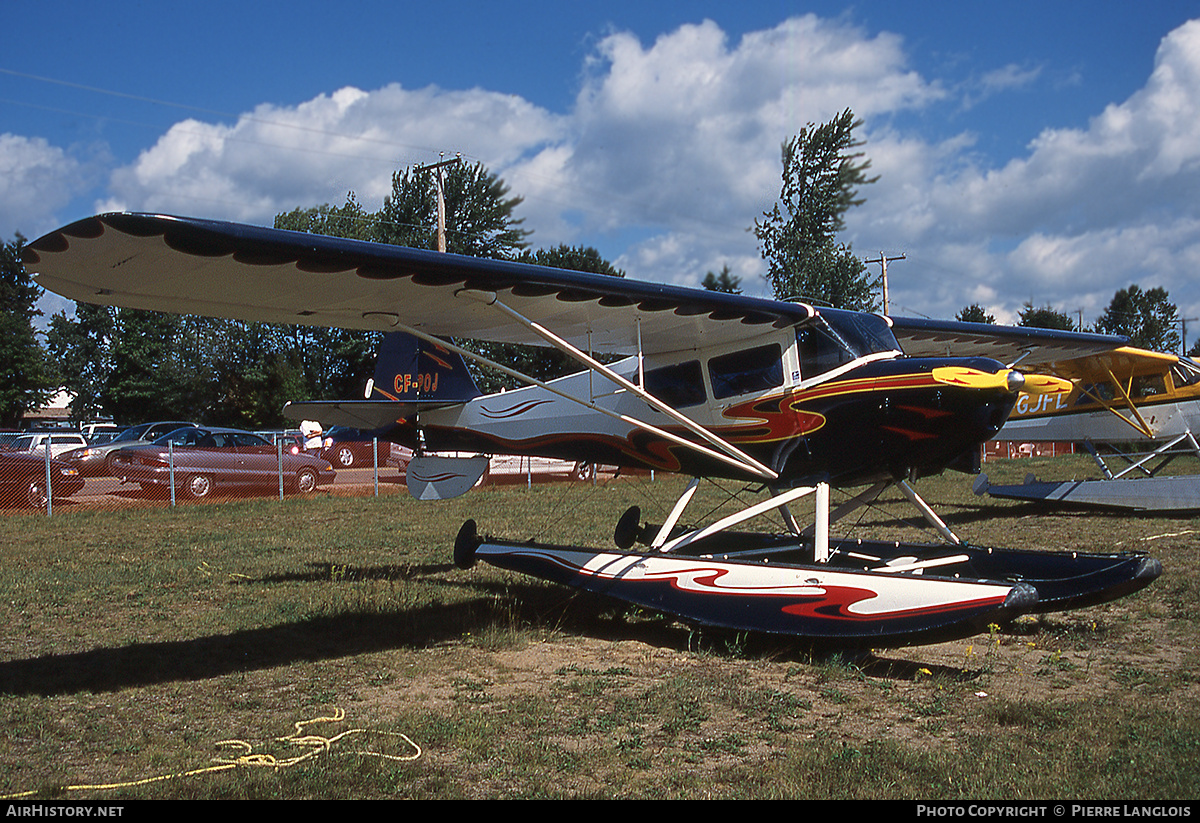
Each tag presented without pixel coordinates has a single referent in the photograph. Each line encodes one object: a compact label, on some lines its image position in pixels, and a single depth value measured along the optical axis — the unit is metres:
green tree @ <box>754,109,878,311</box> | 32.53
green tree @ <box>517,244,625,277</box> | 42.75
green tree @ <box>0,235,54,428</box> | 48.94
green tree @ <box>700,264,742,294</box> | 38.62
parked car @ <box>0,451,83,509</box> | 16.95
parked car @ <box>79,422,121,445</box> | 31.67
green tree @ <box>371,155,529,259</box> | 38.97
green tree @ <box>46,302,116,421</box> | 58.81
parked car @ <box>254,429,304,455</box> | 22.71
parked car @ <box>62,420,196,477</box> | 18.94
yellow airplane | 14.62
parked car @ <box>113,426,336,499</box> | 18.83
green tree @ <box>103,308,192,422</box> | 50.88
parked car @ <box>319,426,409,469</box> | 26.34
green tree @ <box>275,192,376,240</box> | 46.69
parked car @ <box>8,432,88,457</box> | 24.33
